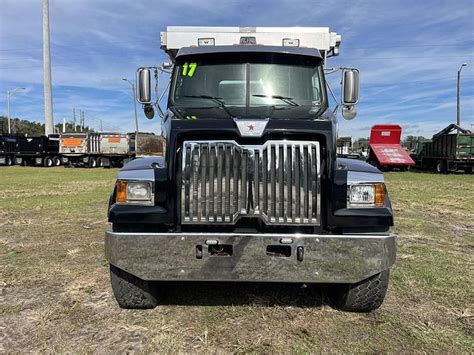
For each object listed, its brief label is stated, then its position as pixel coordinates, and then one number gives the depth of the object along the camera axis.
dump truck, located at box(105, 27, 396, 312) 3.46
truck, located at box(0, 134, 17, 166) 40.34
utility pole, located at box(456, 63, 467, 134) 39.53
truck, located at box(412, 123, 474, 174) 25.67
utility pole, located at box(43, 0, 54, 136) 43.94
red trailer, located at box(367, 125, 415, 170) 27.03
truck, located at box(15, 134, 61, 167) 39.81
